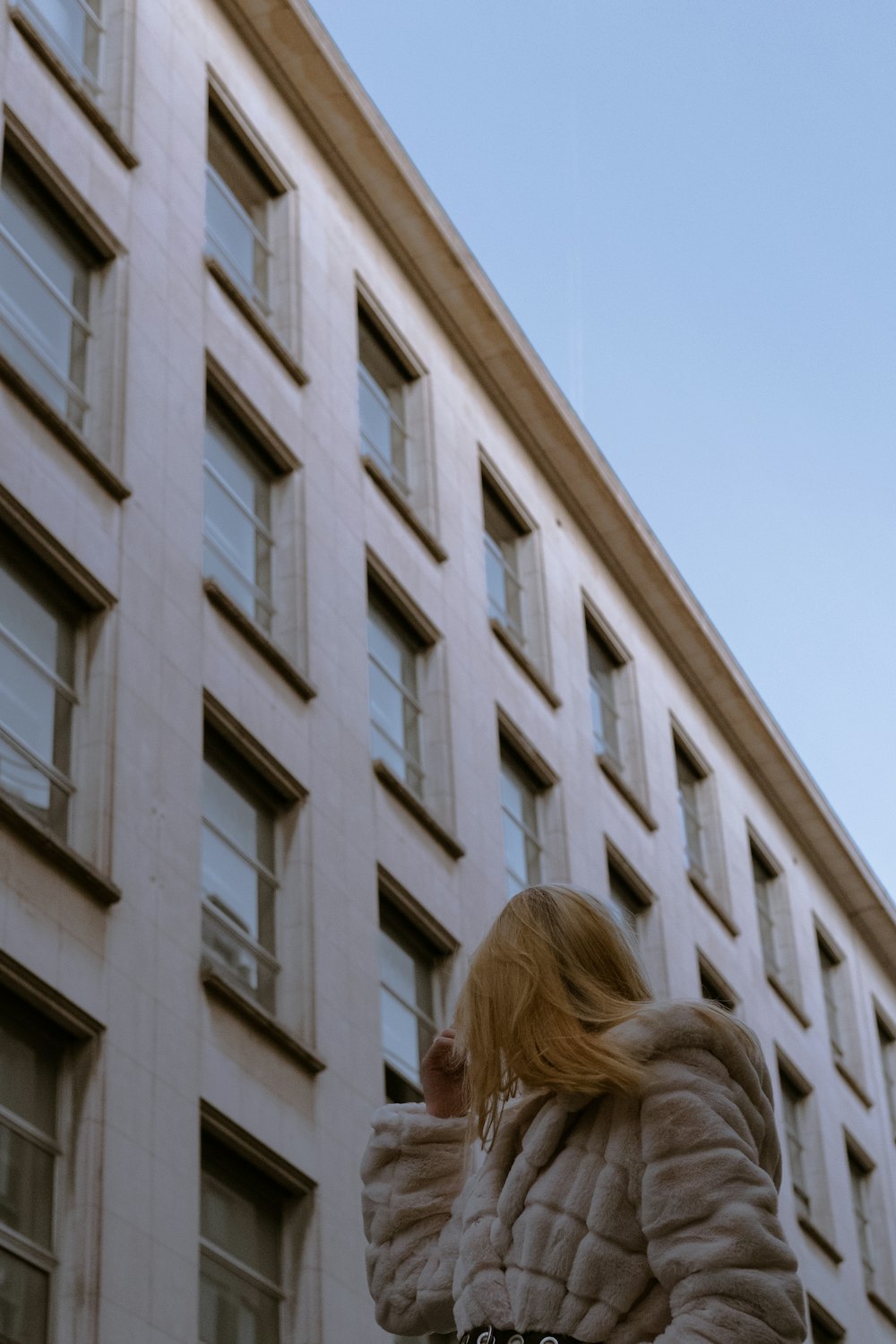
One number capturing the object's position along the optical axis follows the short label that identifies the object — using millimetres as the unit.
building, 14789
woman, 4117
